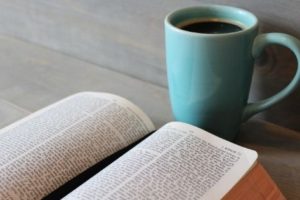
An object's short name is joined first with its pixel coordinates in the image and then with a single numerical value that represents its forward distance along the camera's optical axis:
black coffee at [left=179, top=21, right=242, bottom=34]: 0.71
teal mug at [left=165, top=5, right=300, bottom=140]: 0.68
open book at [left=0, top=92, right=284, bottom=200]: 0.63
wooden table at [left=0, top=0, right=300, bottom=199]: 0.75
